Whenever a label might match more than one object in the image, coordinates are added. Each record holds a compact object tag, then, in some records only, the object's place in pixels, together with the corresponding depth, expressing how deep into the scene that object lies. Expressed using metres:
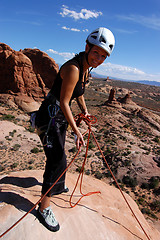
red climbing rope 2.42
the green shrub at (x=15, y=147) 10.95
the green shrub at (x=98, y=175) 11.28
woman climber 2.08
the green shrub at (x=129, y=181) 10.57
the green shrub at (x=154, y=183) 9.95
